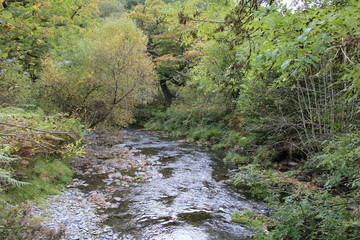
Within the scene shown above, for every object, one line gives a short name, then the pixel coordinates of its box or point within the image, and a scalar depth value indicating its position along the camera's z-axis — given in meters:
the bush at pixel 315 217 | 3.60
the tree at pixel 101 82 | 11.19
